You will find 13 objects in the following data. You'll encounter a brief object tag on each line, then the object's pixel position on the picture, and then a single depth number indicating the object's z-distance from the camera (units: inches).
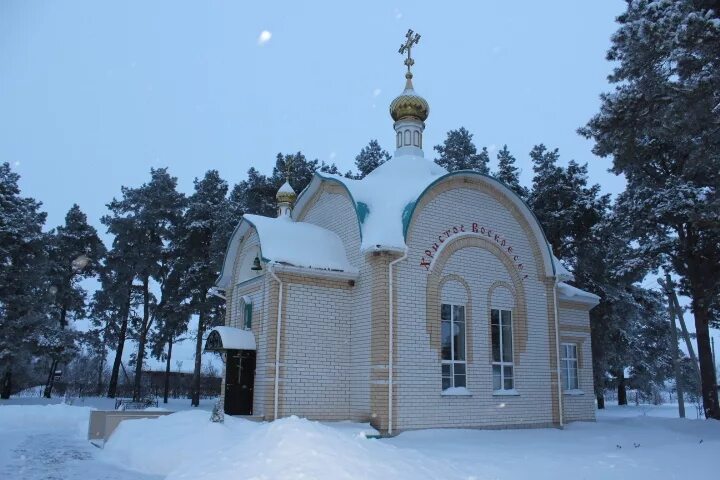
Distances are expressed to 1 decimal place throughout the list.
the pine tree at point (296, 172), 1040.8
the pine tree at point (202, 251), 1017.5
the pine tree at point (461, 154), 1126.4
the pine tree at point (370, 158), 1135.2
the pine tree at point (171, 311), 1062.4
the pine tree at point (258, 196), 1034.7
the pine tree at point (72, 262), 1201.4
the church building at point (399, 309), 475.5
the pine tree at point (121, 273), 1183.6
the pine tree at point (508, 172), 1034.1
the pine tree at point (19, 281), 964.0
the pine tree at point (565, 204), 914.1
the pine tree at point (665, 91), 359.6
